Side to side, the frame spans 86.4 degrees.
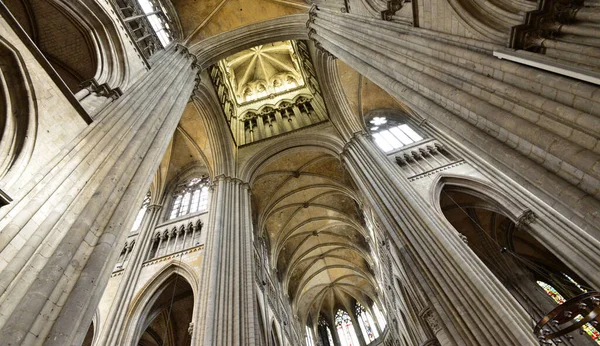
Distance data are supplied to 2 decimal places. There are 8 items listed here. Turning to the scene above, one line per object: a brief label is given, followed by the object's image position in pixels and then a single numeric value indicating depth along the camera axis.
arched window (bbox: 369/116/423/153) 13.70
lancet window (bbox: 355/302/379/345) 20.97
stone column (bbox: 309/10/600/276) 2.70
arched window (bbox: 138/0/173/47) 10.17
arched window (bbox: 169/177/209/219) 13.50
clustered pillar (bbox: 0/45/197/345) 2.68
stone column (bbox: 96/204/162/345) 8.22
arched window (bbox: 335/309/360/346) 21.48
